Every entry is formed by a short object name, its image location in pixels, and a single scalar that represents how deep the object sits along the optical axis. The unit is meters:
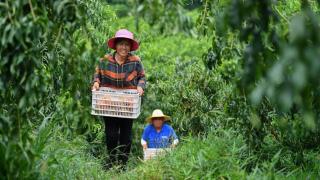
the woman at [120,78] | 11.23
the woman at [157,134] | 12.00
